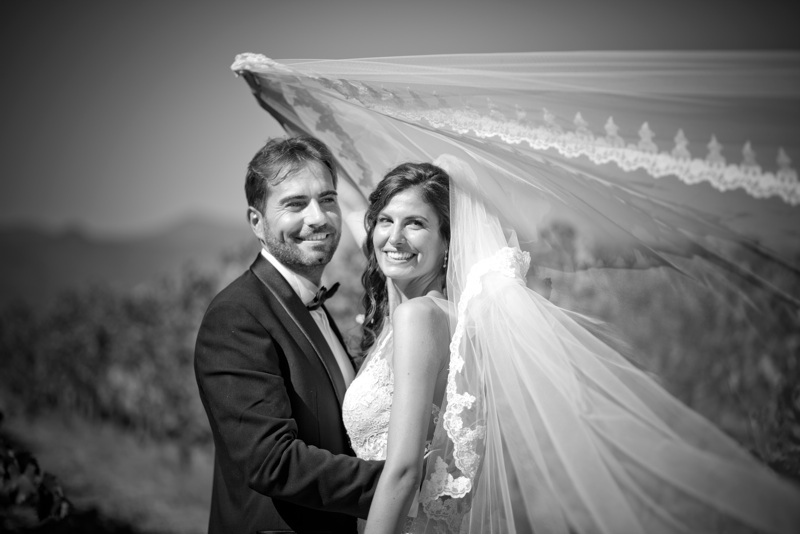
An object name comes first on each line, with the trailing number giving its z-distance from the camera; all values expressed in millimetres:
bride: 2010
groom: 2383
